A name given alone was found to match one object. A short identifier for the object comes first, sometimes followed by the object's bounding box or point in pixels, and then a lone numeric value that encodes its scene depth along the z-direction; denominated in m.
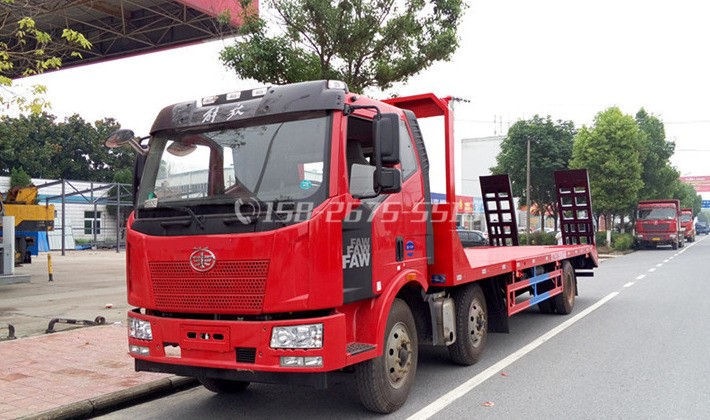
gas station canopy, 14.60
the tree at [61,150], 44.53
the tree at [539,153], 35.03
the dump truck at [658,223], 33.12
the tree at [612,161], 31.81
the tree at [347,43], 10.05
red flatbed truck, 4.21
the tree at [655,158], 38.50
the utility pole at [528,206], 30.48
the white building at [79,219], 36.12
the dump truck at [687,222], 45.62
